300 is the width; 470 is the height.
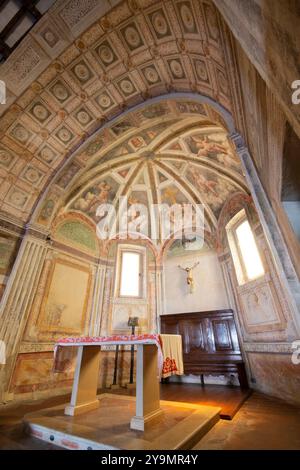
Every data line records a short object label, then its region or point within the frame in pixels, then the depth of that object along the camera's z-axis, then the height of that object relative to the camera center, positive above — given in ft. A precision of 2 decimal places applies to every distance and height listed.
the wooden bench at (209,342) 23.59 +1.31
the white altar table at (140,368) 11.66 -0.71
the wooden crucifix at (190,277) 31.30 +10.12
